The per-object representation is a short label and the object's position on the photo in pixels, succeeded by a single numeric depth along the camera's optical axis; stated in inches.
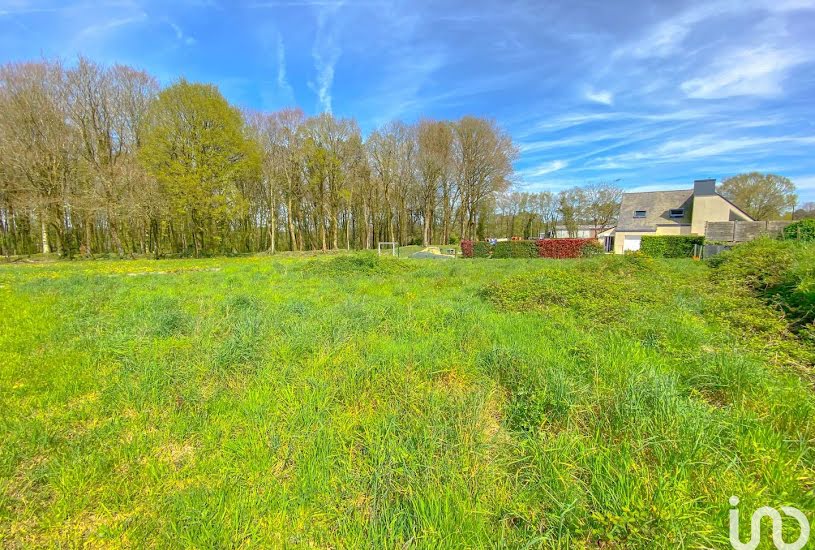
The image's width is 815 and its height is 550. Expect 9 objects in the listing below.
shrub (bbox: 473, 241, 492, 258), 1071.6
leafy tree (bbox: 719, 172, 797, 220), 1681.0
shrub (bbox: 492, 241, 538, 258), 1026.7
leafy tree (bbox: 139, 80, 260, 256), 881.5
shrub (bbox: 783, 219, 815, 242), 616.7
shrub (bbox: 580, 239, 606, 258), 973.1
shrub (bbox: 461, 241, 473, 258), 1088.8
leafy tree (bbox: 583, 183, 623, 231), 2123.5
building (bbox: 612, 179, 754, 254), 1233.4
